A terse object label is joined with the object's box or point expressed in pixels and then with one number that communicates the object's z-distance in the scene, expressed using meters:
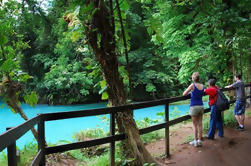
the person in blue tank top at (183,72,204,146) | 4.49
